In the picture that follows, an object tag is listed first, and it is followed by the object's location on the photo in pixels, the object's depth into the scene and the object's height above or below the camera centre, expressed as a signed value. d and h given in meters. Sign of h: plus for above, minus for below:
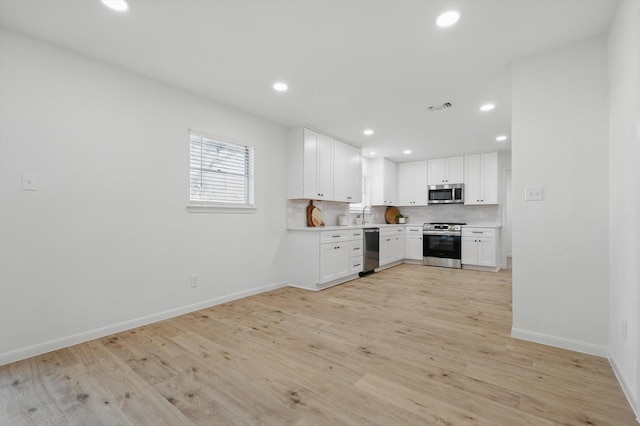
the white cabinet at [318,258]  4.29 -0.67
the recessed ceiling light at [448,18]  2.03 +1.38
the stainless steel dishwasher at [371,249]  5.37 -0.66
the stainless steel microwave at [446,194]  6.43 +0.47
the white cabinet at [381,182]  6.76 +0.74
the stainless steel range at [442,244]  6.20 -0.64
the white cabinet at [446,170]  6.47 +1.00
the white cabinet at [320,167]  4.48 +0.77
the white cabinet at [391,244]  5.96 -0.64
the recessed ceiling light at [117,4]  1.94 +1.39
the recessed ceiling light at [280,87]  3.14 +1.37
